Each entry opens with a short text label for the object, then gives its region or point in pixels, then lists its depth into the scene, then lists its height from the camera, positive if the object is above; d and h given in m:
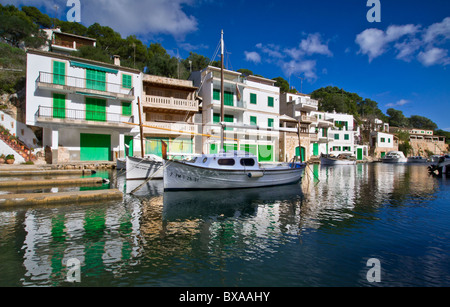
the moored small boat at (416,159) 55.09 -0.63
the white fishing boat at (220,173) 13.18 -0.91
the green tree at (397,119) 83.12 +13.20
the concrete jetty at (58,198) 9.37 -1.65
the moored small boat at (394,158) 50.15 -0.33
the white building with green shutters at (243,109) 30.38 +6.55
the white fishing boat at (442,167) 25.33 -1.17
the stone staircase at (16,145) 21.50 +1.21
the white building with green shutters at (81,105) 21.84 +5.28
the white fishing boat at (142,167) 17.36 -0.70
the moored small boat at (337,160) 40.25 -0.55
